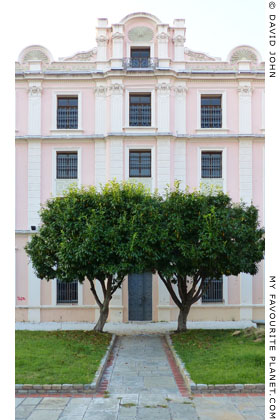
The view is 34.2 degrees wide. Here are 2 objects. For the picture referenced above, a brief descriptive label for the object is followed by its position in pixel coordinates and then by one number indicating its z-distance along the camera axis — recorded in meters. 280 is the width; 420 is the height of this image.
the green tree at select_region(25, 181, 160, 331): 16.06
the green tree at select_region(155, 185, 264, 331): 16.28
